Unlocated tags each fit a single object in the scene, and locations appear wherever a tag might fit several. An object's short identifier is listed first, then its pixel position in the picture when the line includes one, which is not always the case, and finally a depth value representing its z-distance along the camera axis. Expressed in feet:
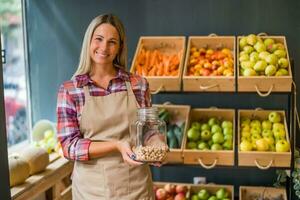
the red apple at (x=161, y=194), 9.78
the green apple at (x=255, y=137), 9.16
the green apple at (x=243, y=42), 9.56
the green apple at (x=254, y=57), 8.99
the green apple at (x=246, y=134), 9.29
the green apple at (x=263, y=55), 8.99
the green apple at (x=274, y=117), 9.61
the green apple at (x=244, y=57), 9.17
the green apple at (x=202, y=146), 9.23
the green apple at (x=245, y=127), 9.52
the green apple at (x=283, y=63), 8.93
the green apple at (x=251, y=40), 9.45
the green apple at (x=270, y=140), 8.95
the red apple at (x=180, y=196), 9.66
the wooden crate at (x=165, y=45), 9.77
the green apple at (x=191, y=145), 9.32
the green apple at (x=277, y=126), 9.31
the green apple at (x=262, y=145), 8.85
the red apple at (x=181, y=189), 9.85
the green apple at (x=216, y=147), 9.13
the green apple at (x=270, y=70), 8.71
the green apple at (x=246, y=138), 9.17
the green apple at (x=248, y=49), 9.32
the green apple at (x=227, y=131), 9.38
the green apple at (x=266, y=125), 9.54
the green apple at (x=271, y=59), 8.81
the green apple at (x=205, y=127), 9.65
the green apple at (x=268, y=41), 9.48
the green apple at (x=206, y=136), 9.46
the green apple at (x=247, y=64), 8.96
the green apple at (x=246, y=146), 8.86
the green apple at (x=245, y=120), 9.80
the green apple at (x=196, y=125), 9.71
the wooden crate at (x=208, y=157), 8.91
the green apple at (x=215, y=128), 9.49
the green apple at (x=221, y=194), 9.67
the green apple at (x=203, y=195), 9.75
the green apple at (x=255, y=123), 9.60
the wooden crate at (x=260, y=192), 9.83
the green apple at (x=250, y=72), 8.83
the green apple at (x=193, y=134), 9.41
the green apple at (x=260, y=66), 8.80
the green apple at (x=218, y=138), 9.25
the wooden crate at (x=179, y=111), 10.14
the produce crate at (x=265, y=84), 8.64
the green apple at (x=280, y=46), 9.34
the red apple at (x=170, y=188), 9.90
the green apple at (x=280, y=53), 9.07
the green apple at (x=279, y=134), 9.08
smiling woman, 5.78
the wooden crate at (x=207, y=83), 8.86
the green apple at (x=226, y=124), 9.54
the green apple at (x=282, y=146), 8.72
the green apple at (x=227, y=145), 9.18
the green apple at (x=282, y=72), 8.79
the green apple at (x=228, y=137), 9.26
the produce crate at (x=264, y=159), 8.66
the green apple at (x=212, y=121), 9.78
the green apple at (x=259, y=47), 9.24
